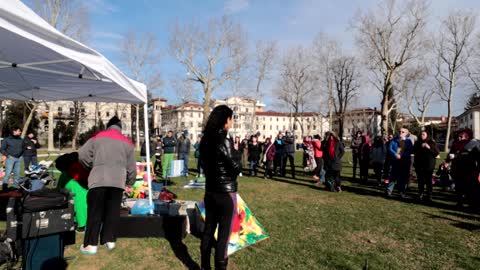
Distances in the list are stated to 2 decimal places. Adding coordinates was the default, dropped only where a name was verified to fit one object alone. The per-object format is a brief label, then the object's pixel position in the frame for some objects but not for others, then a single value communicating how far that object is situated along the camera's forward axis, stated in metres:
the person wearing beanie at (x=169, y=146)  11.91
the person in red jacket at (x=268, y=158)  11.91
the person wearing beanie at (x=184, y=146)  12.25
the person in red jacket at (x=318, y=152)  10.98
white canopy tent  3.06
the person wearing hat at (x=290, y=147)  11.81
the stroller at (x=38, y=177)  6.90
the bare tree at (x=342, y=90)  41.34
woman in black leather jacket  3.15
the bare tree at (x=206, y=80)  33.09
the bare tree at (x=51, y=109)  27.09
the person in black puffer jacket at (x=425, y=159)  7.10
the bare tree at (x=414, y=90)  30.88
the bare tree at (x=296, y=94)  44.00
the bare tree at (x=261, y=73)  41.47
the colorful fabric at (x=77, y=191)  4.73
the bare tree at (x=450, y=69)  30.21
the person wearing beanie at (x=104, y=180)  3.93
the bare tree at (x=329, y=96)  41.06
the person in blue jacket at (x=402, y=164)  7.75
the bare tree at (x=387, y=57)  24.16
